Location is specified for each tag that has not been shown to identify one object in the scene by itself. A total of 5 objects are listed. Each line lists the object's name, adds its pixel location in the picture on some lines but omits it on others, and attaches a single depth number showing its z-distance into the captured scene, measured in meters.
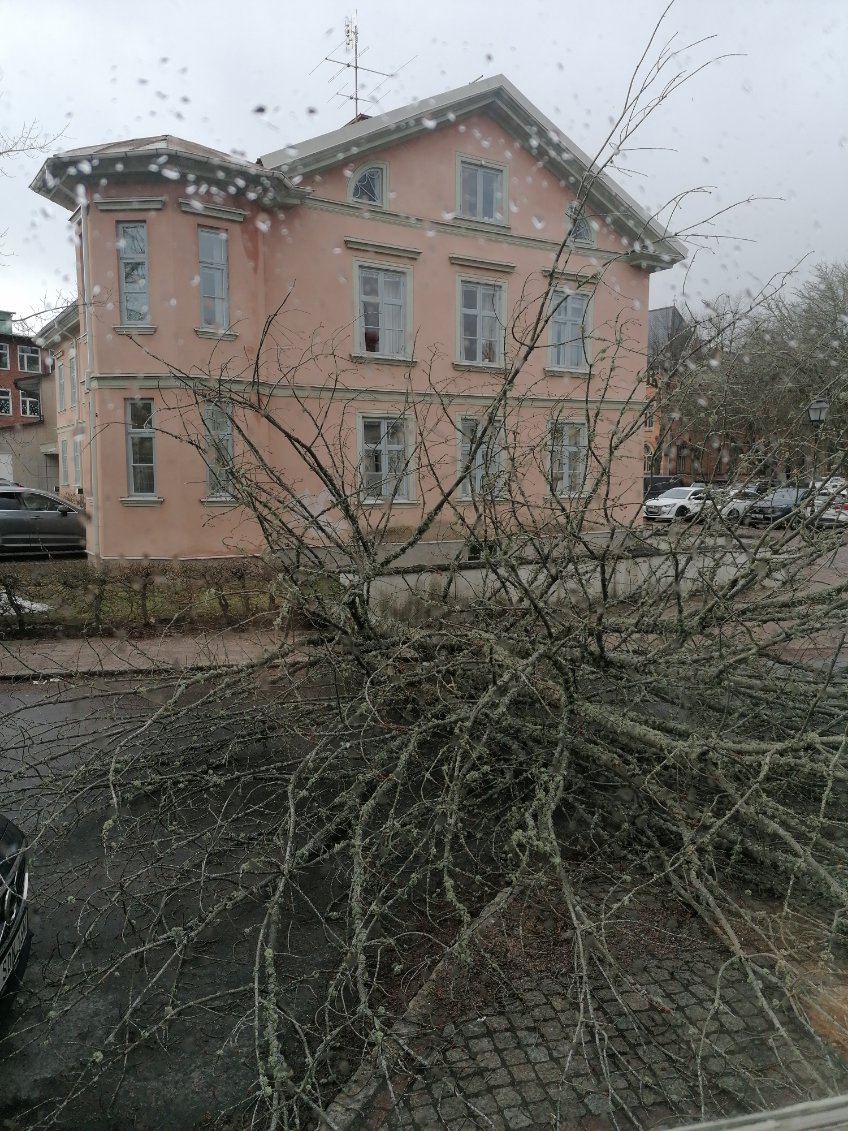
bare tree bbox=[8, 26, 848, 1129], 3.04
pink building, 13.91
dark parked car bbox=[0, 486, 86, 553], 16.62
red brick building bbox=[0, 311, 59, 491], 18.86
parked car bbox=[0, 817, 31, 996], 3.12
